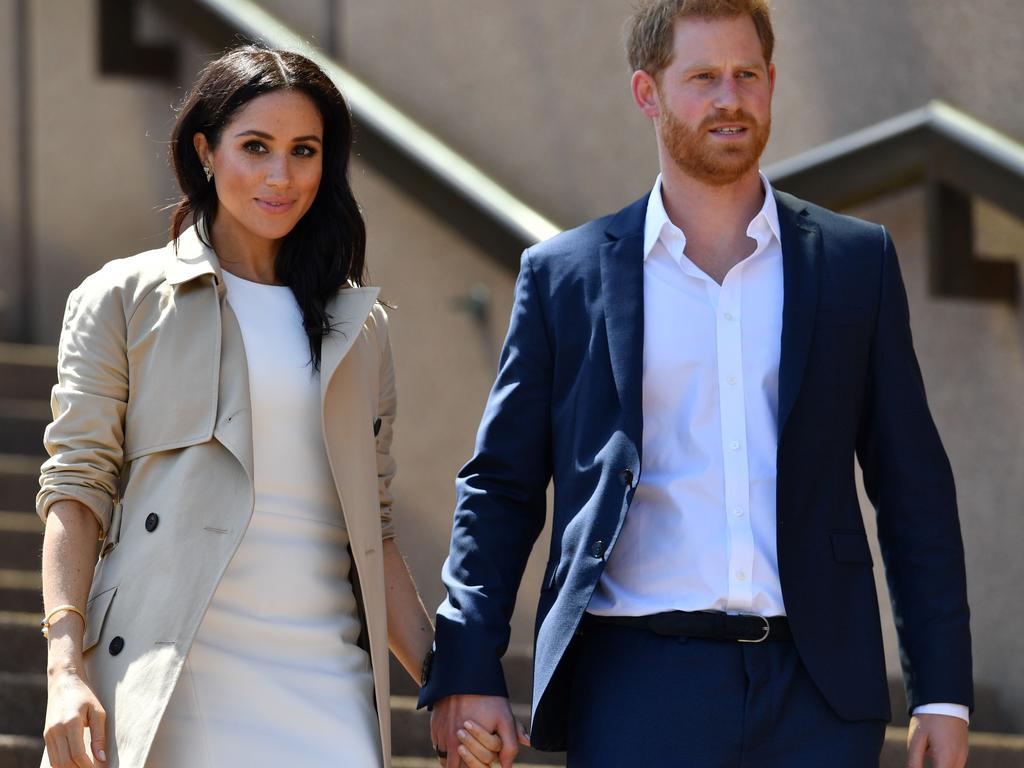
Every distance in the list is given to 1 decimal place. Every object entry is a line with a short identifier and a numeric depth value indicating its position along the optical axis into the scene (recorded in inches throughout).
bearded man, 233.6
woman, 226.5
